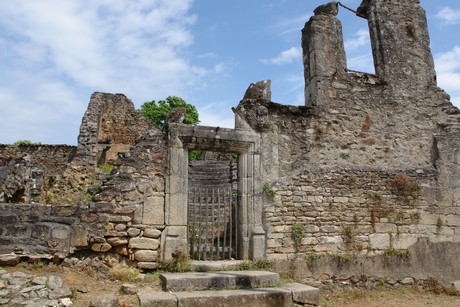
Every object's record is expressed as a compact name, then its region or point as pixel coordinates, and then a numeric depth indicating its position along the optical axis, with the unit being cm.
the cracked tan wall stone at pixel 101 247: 620
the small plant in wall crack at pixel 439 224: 805
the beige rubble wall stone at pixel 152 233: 654
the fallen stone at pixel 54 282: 511
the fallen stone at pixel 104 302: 480
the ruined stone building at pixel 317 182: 644
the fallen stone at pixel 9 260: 565
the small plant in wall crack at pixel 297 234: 724
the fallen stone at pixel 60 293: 488
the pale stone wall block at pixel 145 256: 639
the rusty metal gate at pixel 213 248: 710
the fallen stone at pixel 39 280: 512
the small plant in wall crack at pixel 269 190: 727
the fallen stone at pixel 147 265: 638
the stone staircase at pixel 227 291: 498
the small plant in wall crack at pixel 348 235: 757
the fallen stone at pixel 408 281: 765
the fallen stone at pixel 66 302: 473
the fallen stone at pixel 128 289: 533
